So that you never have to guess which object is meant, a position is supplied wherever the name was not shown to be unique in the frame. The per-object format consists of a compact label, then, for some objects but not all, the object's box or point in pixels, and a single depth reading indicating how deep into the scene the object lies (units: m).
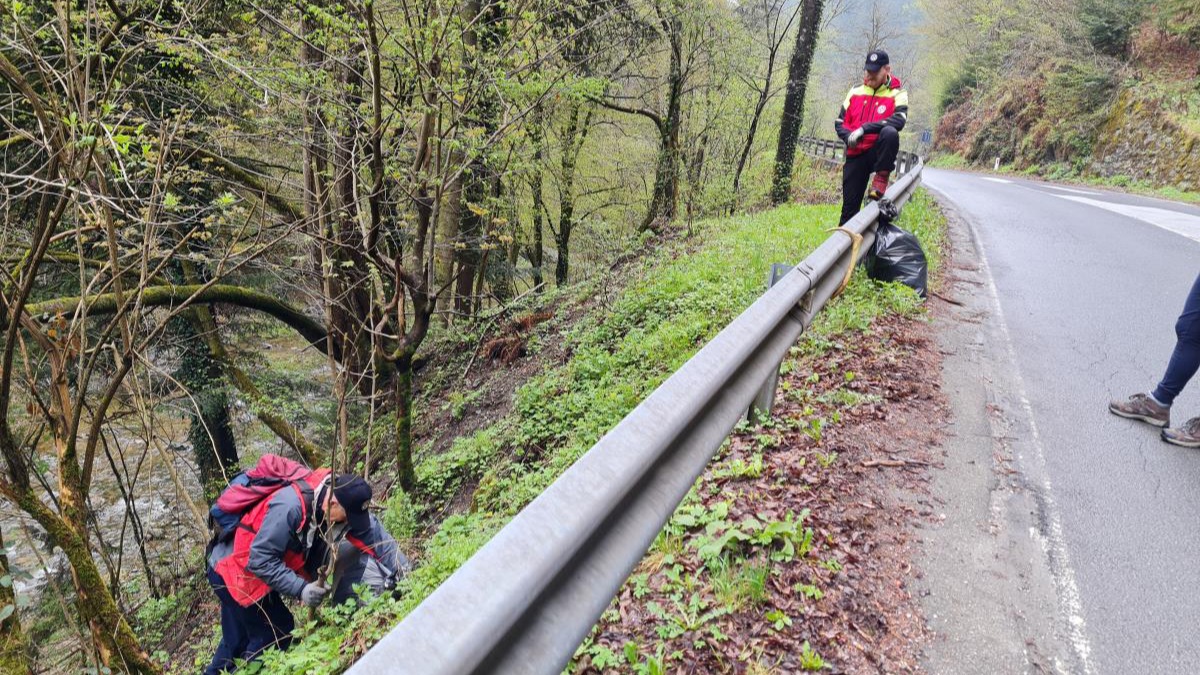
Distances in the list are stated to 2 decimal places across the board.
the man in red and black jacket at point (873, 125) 6.34
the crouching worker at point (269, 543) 4.96
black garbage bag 6.00
